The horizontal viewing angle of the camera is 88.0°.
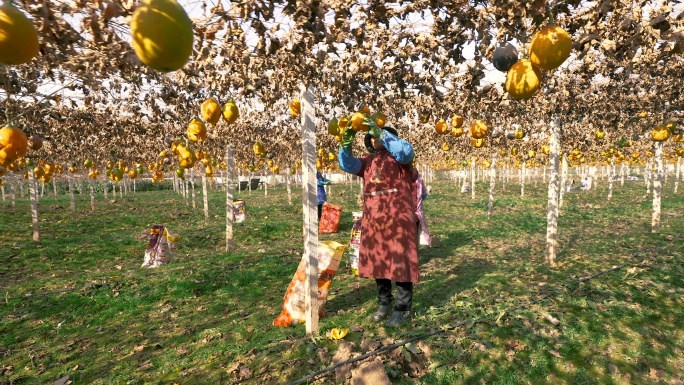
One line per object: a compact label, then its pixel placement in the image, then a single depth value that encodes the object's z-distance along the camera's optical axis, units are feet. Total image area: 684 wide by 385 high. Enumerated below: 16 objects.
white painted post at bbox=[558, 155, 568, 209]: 60.80
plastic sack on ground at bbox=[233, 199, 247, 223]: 49.53
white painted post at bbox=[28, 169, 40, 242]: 37.47
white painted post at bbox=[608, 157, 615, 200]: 69.95
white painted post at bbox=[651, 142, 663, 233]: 35.60
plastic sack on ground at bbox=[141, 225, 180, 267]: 28.35
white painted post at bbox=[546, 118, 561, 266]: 23.91
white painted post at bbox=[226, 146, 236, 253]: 32.55
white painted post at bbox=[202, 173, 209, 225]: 49.56
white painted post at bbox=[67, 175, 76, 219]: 51.15
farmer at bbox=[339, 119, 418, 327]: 13.61
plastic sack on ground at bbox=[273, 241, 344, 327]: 15.19
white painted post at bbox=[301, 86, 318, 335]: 13.23
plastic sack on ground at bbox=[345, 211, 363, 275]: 22.89
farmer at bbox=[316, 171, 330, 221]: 40.02
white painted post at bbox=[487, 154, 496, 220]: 47.03
